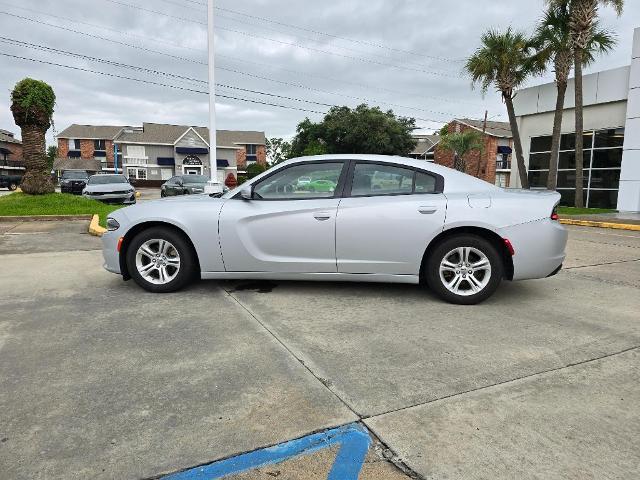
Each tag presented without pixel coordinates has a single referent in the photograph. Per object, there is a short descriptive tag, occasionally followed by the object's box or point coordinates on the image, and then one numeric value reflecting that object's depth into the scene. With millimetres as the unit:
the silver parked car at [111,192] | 17375
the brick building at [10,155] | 61156
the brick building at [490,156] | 49875
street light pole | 15383
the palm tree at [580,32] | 17797
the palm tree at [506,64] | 20094
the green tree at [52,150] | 90438
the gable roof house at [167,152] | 57156
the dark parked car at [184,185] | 20266
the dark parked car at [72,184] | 26797
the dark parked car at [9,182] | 40062
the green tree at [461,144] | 42906
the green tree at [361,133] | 46188
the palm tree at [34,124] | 13852
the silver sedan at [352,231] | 4582
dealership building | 18125
